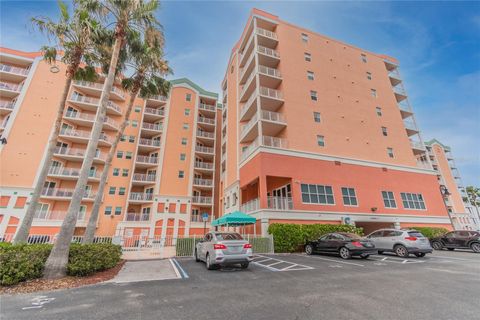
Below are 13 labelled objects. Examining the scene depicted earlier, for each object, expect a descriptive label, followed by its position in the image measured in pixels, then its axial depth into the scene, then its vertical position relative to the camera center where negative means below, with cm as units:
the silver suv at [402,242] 1274 -74
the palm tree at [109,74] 767 +815
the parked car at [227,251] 912 -86
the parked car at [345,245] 1184 -83
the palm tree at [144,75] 1262 +1098
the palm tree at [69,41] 1133 +1044
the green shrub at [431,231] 2016 -9
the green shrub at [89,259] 779 -102
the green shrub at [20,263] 650 -94
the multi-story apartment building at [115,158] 2677 +1080
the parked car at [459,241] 1565 -80
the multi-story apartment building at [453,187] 4672 +993
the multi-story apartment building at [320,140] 1914 +970
